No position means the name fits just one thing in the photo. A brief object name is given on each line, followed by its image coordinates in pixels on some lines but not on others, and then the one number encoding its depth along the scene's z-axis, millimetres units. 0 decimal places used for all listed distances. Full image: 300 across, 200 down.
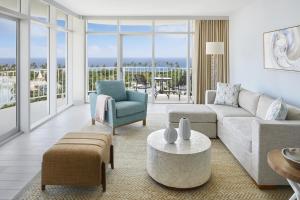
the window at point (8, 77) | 3747
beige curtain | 6481
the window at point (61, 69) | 5921
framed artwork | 3303
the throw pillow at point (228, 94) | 4348
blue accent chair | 4116
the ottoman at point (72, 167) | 2247
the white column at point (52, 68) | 5191
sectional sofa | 2356
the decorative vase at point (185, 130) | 2734
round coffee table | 2353
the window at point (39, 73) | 4780
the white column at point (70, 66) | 6445
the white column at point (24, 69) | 3985
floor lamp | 5632
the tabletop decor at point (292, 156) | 1623
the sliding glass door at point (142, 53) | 6814
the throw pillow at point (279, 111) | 2682
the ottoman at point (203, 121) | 3913
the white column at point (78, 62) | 6588
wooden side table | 1570
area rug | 2265
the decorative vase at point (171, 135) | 2609
